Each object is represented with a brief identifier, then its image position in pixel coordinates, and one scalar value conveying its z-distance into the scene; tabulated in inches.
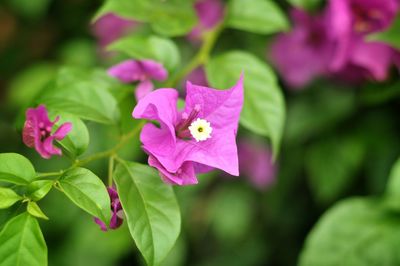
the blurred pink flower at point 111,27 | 23.2
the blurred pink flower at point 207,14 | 20.5
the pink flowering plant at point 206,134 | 12.9
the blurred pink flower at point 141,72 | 14.8
